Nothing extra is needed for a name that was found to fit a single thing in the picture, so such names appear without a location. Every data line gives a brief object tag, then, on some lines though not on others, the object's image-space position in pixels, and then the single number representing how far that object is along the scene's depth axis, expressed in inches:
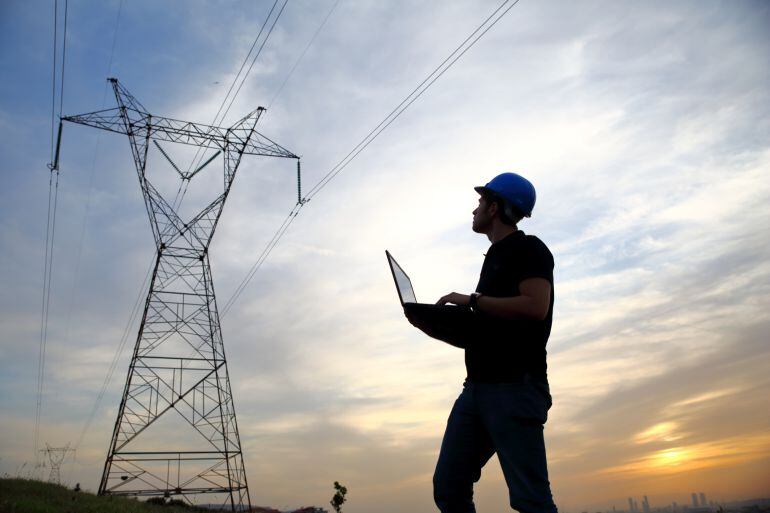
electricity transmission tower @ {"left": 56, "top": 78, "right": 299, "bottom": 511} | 757.3
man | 117.2
